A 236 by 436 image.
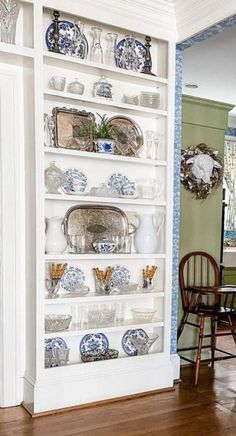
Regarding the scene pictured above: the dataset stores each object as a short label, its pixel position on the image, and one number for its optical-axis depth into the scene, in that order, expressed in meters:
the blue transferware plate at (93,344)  2.96
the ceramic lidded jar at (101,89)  2.92
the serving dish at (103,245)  2.89
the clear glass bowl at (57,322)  2.76
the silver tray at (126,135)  3.05
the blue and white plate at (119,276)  3.08
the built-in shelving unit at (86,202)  2.63
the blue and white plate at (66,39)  2.79
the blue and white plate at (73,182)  2.82
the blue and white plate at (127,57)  3.04
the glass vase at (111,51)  2.99
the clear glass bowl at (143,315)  3.10
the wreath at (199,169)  3.72
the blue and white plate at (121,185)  3.05
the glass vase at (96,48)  2.90
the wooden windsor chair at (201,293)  3.35
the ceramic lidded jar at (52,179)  2.77
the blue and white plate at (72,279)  2.89
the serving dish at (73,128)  2.83
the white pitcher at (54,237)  2.75
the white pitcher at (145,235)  3.07
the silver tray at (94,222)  2.91
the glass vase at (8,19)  2.54
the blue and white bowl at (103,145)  2.89
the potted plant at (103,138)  2.89
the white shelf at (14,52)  2.52
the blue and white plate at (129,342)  3.10
